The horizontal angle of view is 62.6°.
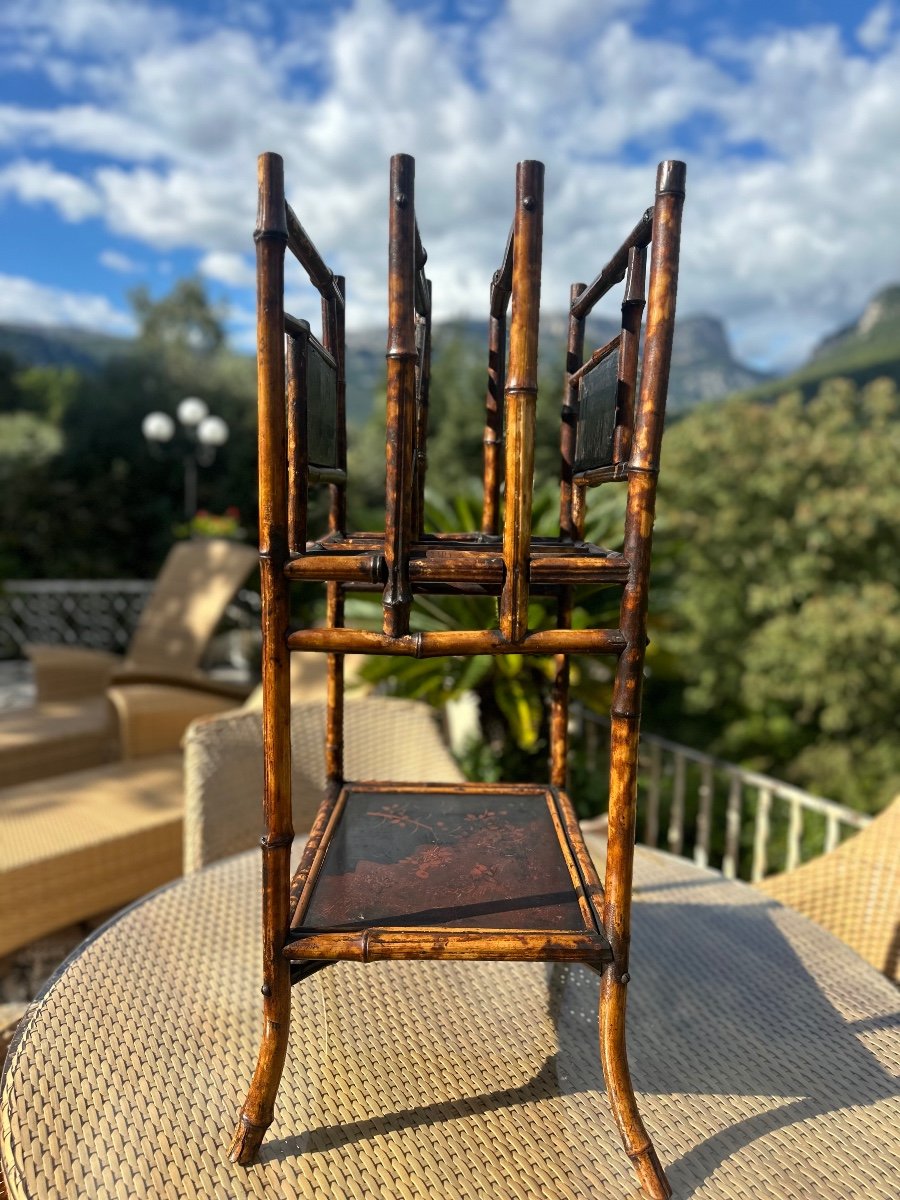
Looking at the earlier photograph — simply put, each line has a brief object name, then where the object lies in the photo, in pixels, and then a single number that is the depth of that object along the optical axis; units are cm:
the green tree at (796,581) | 640
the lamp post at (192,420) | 866
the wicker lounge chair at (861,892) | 138
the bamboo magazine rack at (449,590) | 72
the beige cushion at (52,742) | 263
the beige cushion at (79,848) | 176
